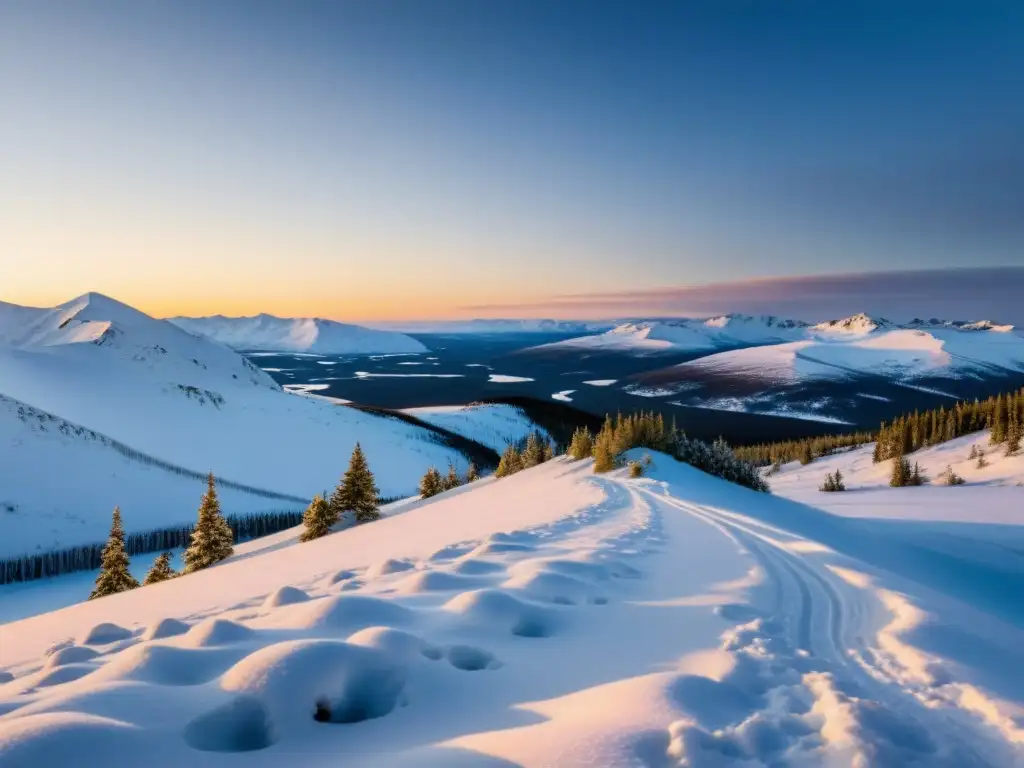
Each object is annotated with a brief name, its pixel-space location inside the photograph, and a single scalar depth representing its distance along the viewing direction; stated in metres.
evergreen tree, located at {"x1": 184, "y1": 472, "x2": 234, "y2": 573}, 30.84
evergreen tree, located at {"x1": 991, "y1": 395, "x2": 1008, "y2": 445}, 59.03
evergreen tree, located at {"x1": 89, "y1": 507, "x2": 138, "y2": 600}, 28.35
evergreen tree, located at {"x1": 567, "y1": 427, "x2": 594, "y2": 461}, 42.59
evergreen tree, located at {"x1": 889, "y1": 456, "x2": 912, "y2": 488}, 45.28
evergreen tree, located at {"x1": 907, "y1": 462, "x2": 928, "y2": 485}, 45.50
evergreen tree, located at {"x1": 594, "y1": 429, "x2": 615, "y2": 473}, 34.44
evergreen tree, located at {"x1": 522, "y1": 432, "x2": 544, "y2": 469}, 51.81
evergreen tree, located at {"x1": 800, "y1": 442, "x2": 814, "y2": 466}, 90.75
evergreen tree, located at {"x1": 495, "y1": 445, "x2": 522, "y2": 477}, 51.31
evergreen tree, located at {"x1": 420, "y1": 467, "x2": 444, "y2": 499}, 47.97
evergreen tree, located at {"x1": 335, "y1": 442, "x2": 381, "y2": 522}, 36.47
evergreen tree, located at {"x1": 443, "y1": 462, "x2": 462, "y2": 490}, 51.81
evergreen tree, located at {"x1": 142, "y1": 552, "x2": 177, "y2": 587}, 30.08
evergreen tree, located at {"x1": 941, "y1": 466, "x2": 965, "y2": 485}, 42.93
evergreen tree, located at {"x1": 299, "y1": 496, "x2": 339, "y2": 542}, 33.34
